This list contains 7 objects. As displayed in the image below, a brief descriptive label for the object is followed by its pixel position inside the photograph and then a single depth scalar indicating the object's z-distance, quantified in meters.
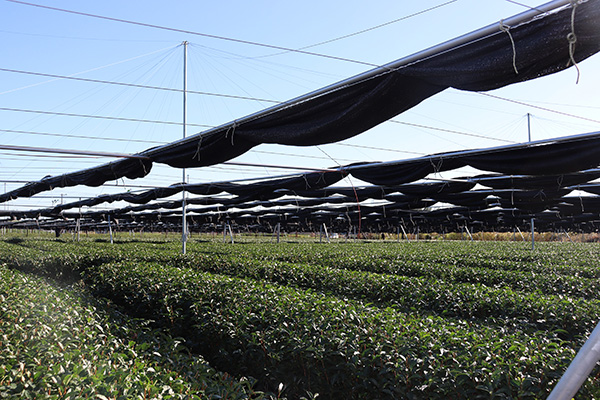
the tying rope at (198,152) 6.07
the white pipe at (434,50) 2.51
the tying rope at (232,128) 5.24
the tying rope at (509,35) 2.64
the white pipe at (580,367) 1.48
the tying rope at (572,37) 2.31
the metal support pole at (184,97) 11.57
